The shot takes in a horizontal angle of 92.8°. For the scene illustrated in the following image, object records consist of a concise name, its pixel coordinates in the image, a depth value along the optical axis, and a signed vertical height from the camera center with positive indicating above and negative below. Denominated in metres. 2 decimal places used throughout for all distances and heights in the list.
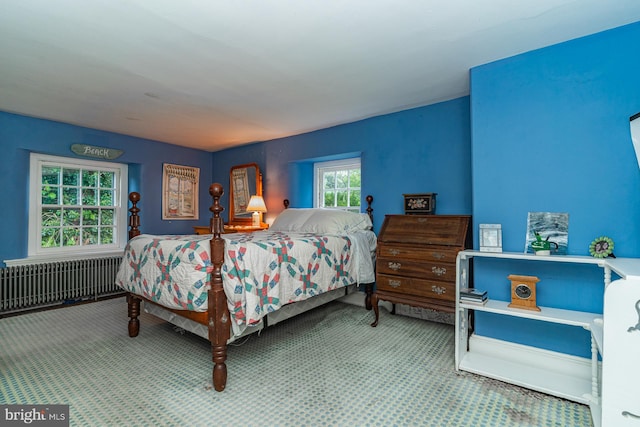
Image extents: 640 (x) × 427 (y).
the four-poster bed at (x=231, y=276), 1.94 -0.47
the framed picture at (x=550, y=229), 2.07 -0.09
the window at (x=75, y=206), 3.79 +0.11
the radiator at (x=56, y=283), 3.39 -0.83
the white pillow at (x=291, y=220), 3.67 -0.06
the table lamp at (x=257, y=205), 4.45 +0.14
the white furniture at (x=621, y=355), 1.34 -0.62
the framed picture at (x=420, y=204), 3.05 +0.12
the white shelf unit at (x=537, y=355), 1.72 -0.98
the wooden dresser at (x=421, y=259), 2.48 -0.37
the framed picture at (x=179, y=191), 4.80 +0.38
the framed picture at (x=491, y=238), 2.18 -0.16
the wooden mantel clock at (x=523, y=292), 2.01 -0.51
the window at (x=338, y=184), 4.09 +0.44
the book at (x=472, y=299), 2.10 -0.58
